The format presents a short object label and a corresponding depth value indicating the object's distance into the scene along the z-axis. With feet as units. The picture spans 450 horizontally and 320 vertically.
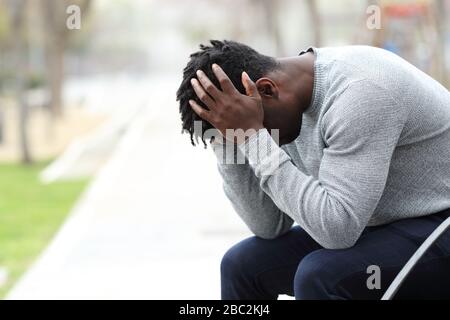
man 13.28
